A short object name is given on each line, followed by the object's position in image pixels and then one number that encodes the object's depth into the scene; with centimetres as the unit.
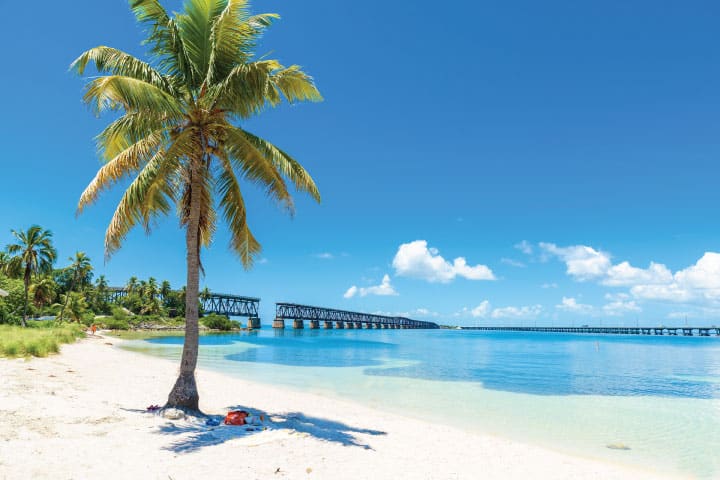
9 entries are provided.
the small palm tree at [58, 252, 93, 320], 5788
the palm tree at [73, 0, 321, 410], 919
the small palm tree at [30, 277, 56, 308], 4903
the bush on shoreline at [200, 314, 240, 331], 10419
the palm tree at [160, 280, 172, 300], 10175
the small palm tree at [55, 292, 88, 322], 5816
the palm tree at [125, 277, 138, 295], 10295
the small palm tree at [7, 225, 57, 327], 4012
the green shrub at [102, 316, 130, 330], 7262
